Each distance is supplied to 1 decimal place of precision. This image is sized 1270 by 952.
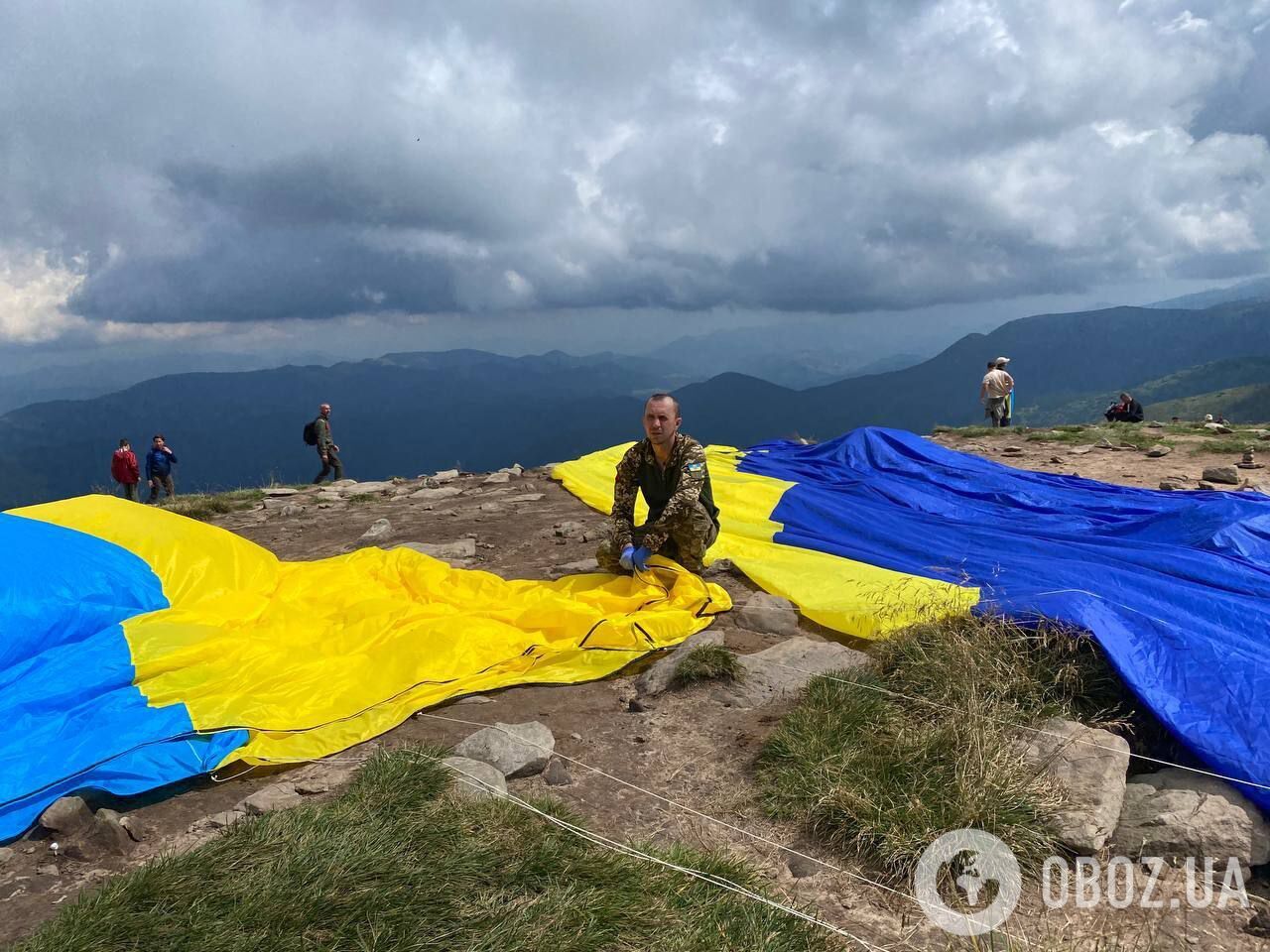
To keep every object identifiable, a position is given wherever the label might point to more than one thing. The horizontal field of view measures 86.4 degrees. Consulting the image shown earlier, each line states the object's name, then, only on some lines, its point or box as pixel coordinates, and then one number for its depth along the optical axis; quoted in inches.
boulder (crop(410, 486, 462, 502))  535.8
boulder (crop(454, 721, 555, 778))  158.7
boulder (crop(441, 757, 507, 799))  141.1
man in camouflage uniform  271.4
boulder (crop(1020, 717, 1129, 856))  129.4
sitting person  764.0
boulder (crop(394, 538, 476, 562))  353.5
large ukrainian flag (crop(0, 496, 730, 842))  168.7
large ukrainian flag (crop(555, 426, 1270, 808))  161.2
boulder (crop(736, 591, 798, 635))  247.6
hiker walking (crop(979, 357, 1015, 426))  721.6
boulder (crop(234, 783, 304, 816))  141.0
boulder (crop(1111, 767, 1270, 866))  127.9
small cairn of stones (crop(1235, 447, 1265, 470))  481.4
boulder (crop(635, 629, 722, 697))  204.4
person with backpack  706.2
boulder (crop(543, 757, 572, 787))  159.1
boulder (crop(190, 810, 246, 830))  138.9
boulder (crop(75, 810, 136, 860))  135.5
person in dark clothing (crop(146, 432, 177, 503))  682.2
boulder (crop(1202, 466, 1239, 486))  436.1
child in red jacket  665.0
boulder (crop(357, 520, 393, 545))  398.9
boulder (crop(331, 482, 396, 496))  561.9
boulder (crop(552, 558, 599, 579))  312.7
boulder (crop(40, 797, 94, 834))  139.5
